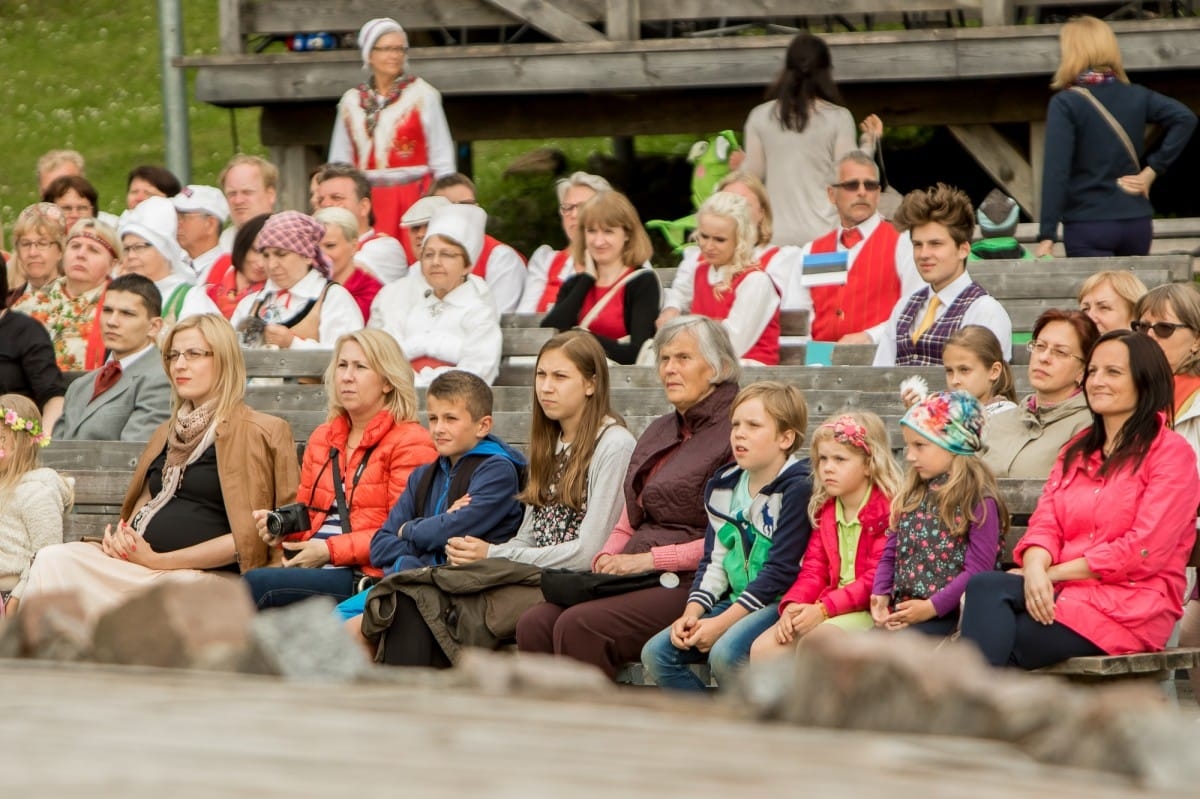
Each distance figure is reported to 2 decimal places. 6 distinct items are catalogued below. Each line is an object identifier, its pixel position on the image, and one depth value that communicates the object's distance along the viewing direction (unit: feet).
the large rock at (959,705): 13.65
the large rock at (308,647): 16.71
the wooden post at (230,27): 94.43
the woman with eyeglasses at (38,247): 68.90
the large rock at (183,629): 17.30
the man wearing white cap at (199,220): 71.82
